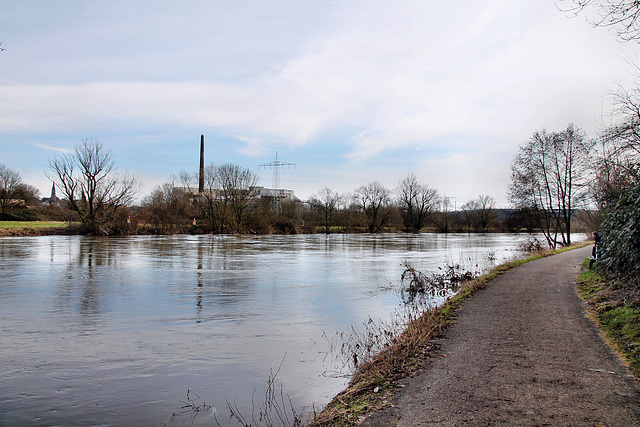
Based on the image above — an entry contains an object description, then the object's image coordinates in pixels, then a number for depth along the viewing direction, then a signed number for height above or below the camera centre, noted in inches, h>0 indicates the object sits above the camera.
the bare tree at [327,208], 3452.3 +129.8
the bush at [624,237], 336.2 -9.0
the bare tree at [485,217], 4055.1 +77.1
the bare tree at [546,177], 1321.4 +149.4
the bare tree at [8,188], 2608.3 +219.3
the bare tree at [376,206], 3705.7 +160.0
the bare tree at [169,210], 2347.4 +69.9
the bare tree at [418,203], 4022.1 +200.6
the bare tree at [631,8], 261.7 +128.5
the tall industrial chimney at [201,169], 3072.1 +399.6
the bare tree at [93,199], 2073.1 +113.2
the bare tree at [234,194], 2610.7 +181.7
